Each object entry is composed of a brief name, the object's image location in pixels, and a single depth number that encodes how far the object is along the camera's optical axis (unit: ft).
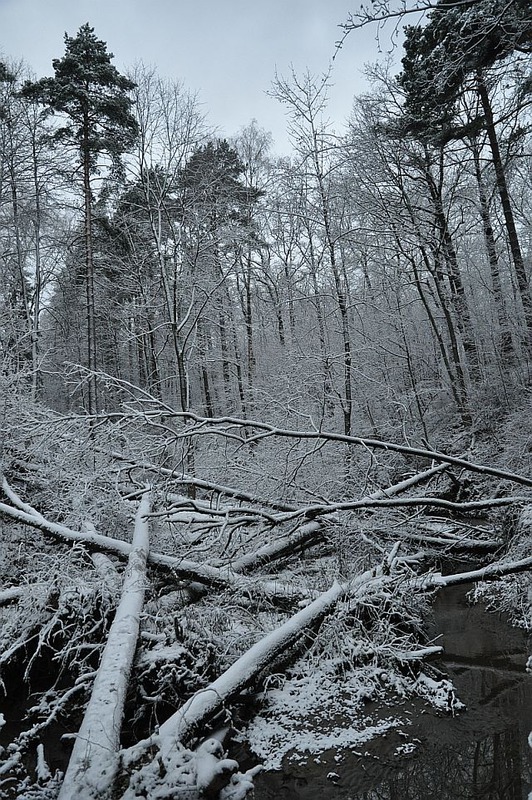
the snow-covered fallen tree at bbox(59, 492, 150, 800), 10.93
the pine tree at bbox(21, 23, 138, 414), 49.37
